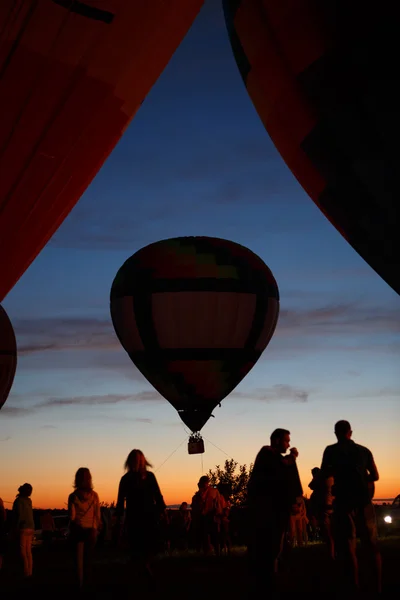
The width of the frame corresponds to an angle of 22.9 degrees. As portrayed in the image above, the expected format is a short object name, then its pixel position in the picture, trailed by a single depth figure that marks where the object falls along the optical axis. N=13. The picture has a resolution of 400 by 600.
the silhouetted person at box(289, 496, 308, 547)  16.64
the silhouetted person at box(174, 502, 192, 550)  21.41
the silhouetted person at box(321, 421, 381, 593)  9.02
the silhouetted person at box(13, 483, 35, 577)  12.68
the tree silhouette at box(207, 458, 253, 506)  50.22
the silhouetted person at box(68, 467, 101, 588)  10.61
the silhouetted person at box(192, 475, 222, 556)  15.77
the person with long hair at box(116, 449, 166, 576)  9.94
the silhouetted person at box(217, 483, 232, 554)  15.90
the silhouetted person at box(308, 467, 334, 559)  9.77
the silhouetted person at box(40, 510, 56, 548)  22.00
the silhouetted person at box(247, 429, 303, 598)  8.23
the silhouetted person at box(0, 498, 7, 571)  11.63
